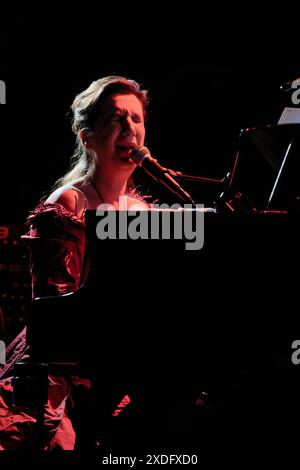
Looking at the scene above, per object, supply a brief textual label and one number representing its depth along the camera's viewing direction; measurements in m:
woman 3.92
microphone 3.74
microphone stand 3.72
